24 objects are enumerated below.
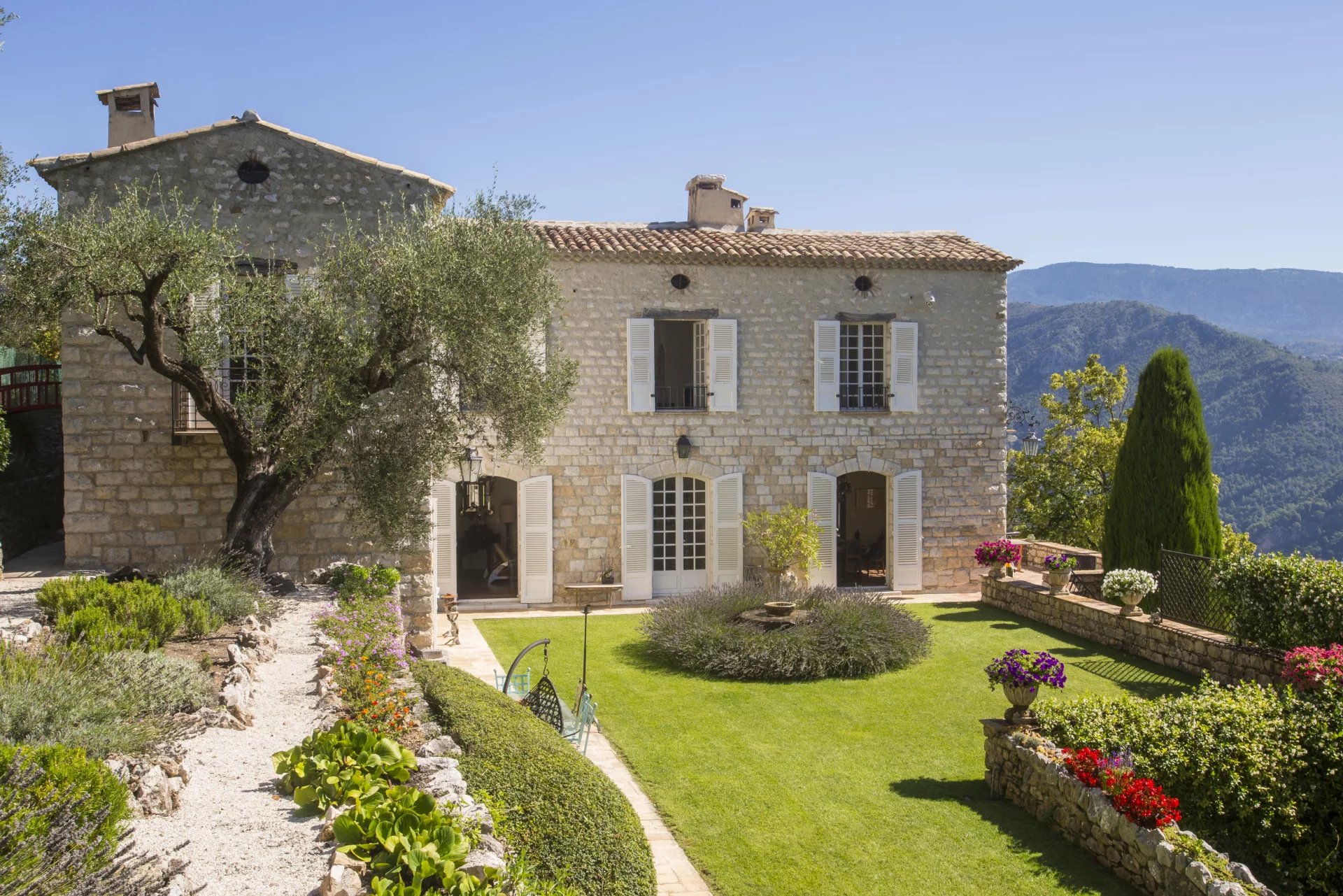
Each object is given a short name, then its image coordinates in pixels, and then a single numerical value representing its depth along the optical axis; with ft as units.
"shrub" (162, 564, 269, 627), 30.25
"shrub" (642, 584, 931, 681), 38.04
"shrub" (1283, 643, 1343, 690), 28.25
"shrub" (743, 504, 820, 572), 53.83
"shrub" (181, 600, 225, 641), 27.94
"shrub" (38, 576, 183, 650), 24.34
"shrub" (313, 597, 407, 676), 26.03
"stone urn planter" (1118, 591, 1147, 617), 42.75
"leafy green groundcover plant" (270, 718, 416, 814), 16.81
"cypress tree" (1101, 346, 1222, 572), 51.83
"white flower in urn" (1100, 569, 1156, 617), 42.70
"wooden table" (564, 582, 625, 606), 52.75
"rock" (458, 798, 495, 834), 15.76
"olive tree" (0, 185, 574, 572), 32.42
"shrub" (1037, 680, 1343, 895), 22.82
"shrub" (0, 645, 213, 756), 17.40
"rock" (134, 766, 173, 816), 16.31
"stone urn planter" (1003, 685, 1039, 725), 27.40
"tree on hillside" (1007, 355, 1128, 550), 74.59
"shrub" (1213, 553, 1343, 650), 33.32
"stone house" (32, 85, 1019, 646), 54.03
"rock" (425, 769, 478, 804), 16.92
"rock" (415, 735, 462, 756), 20.11
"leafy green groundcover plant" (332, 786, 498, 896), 13.26
